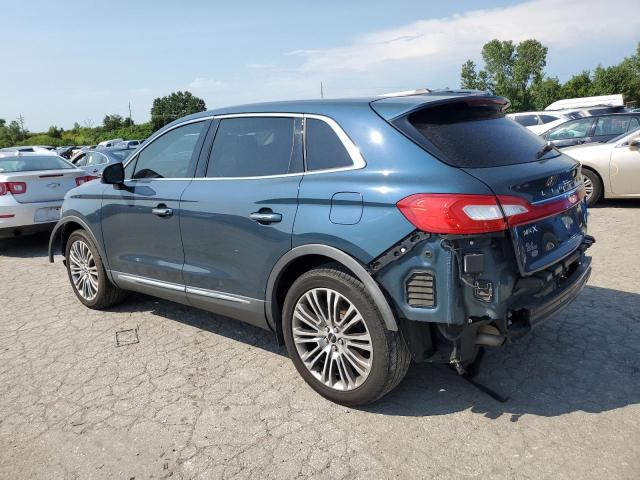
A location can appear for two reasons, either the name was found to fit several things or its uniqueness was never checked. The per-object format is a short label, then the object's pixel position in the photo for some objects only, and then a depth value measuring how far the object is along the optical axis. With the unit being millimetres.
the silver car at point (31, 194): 7775
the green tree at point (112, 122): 96625
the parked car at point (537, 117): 19094
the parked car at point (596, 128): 10469
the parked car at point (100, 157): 12080
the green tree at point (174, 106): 110162
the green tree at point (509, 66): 84750
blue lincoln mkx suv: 2727
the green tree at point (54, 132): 90356
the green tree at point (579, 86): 66938
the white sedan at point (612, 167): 8570
